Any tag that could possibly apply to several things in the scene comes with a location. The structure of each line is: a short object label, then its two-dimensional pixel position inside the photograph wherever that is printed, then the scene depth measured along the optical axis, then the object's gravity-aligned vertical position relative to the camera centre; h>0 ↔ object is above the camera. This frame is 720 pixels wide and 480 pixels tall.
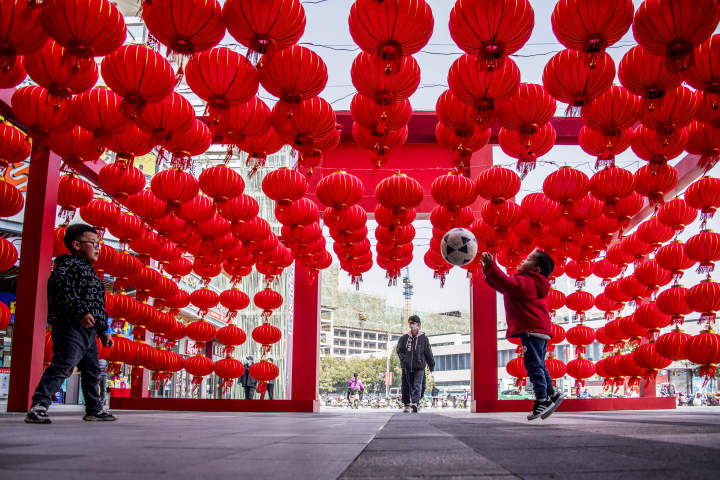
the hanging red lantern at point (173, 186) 7.70 +2.05
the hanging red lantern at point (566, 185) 8.12 +2.21
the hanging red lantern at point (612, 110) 6.23 +2.51
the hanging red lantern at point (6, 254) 6.93 +1.02
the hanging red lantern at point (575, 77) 5.50 +2.54
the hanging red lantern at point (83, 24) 4.39 +2.41
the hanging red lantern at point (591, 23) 4.76 +2.65
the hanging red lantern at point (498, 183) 7.99 +2.20
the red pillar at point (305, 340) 11.94 +0.05
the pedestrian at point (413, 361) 10.29 -0.31
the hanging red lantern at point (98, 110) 5.97 +2.36
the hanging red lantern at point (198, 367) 11.23 -0.49
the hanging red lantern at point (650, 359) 10.46 -0.25
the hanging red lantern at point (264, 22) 4.72 +2.61
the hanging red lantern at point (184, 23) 4.61 +2.56
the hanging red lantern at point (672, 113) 6.16 +2.46
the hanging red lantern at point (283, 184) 7.86 +2.13
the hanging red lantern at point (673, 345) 9.21 +0.00
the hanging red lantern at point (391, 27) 4.80 +2.64
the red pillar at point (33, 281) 7.80 +0.81
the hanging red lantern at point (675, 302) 9.30 +0.68
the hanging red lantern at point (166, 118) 5.99 +2.31
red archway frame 11.44 +0.58
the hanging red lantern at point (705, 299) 8.59 +0.69
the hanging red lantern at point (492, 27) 4.79 +2.63
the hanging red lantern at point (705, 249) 8.46 +1.40
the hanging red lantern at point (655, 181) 7.54 +2.14
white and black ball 5.95 +0.98
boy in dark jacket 4.40 +0.16
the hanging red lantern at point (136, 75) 5.14 +2.35
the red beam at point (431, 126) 10.92 +4.13
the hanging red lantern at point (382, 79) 5.64 +2.58
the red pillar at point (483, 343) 11.68 +0.02
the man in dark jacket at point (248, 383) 15.37 -1.08
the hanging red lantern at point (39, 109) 6.11 +2.41
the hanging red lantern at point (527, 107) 6.27 +2.54
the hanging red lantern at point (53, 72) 5.29 +2.44
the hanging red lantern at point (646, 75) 5.46 +2.53
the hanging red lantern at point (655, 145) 7.03 +2.42
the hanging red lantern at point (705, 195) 7.96 +2.06
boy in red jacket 5.16 +0.20
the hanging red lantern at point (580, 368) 11.74 -0.48
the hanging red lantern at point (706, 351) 8.54 -0.08
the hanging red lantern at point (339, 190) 7.98 +2.09
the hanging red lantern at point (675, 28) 4.54 +2.51
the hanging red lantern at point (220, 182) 7.73 +2.11
